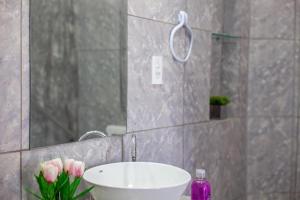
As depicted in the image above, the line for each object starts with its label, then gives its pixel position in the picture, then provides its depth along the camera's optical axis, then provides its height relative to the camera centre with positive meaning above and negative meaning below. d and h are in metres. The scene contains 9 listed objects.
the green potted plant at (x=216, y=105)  2.58 -0.11
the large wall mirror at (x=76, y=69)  1.35 +0.06
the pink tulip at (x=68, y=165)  1.24 -0.23
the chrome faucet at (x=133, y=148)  1.77 -0.26
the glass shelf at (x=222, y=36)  2.55 +0.32
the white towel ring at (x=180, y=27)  2.01 +0.28
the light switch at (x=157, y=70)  1.91 +0.08
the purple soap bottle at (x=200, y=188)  1.81 -0.44
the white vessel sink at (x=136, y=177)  1.35 -0.34
